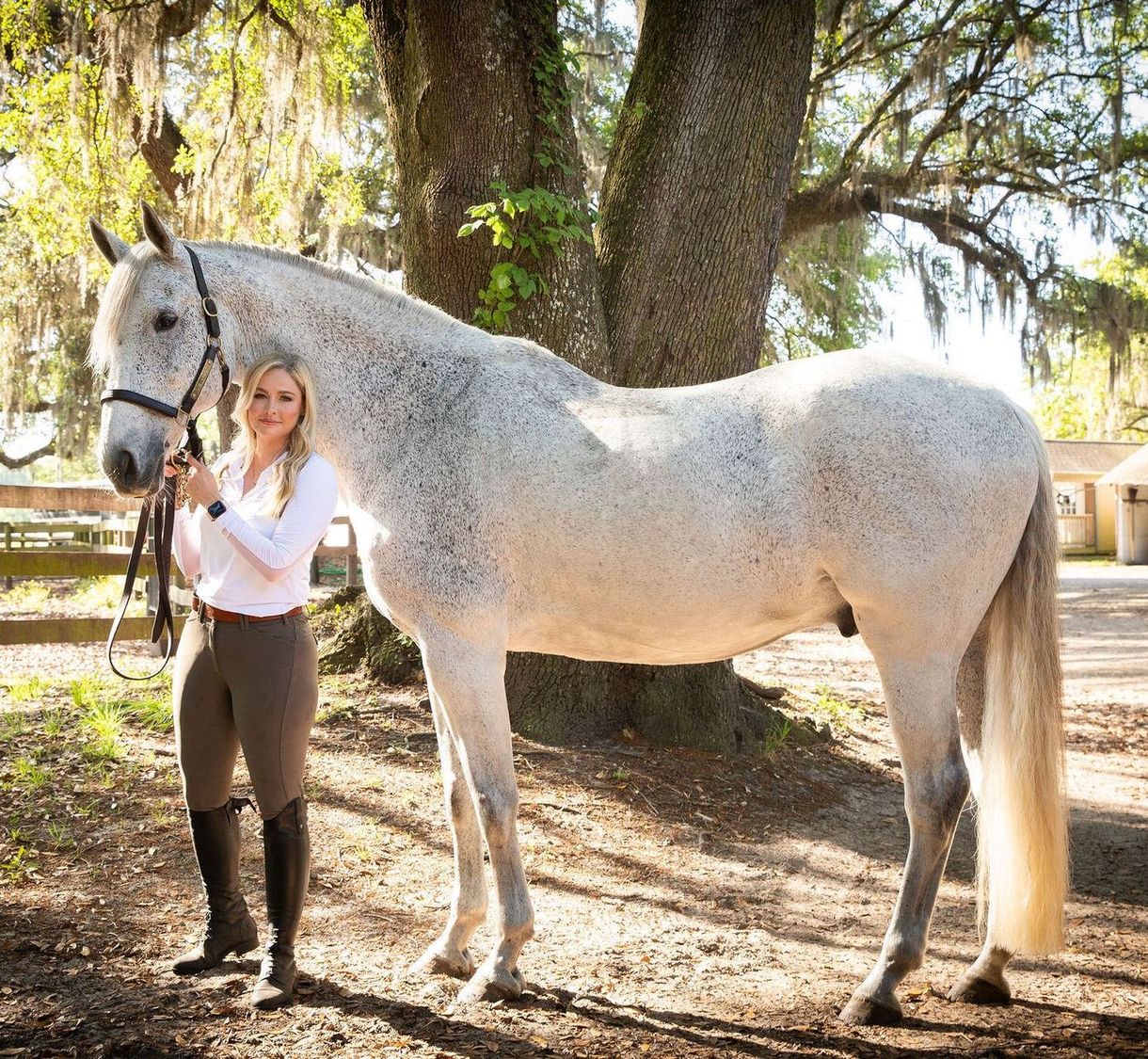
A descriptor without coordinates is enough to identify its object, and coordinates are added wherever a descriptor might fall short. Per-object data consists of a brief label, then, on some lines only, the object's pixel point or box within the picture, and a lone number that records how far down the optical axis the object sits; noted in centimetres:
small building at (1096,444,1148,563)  2362
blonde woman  274
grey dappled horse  281
